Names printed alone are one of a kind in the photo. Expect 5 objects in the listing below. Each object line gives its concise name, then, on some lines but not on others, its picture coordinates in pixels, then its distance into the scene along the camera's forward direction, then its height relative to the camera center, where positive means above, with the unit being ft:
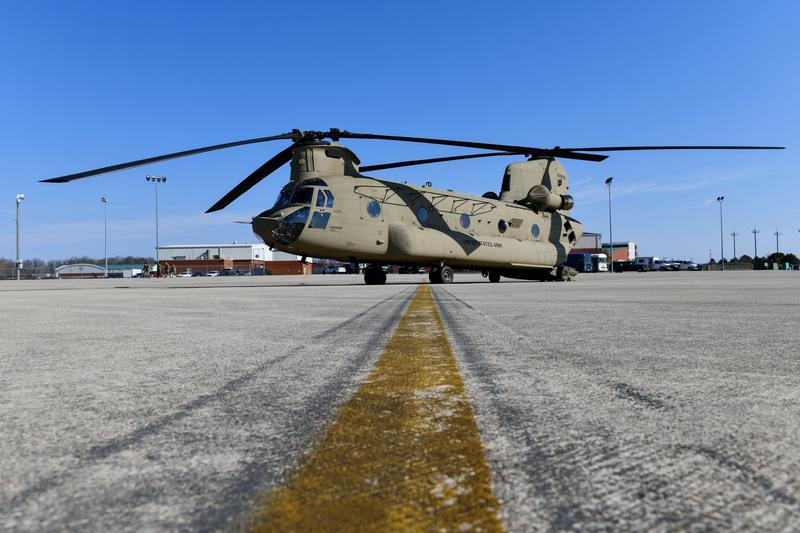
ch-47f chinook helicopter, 58.18 +7.01
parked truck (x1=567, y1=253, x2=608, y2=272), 207.69 +3.12
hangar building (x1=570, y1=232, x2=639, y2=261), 273.89 +13.53
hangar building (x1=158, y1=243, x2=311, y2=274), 306.96 +9.95
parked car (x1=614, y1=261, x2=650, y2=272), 239.09 +1.52
